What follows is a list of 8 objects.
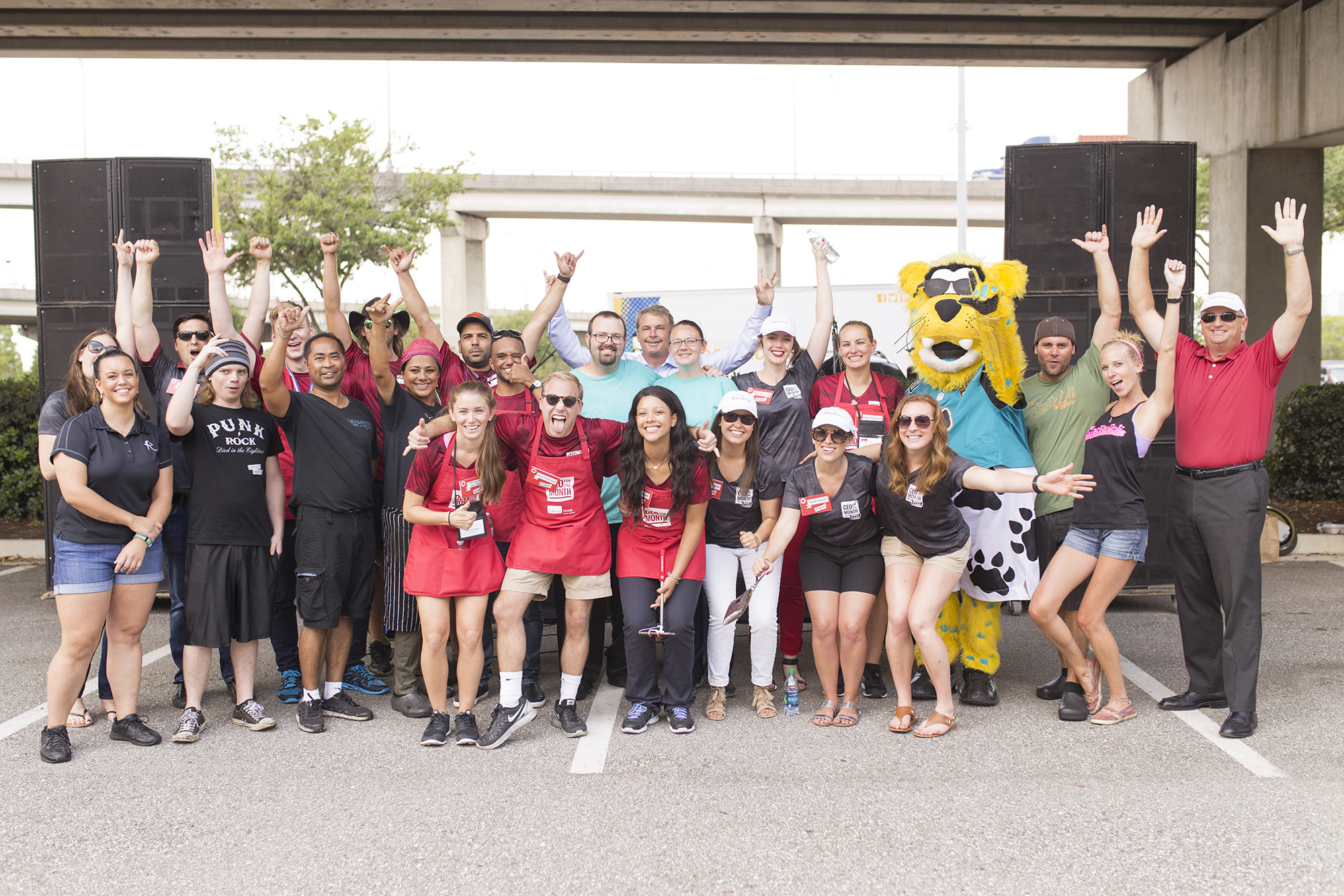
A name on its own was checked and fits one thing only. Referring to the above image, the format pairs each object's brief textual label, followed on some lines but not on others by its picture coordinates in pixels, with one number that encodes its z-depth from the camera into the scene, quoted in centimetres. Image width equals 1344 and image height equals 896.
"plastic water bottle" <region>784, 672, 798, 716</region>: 496
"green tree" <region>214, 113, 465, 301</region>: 2225
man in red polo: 460
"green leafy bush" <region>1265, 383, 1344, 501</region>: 1003
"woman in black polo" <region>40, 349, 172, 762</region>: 437
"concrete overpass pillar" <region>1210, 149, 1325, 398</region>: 1263
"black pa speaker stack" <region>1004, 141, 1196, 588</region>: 680
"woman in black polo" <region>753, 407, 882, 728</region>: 480
